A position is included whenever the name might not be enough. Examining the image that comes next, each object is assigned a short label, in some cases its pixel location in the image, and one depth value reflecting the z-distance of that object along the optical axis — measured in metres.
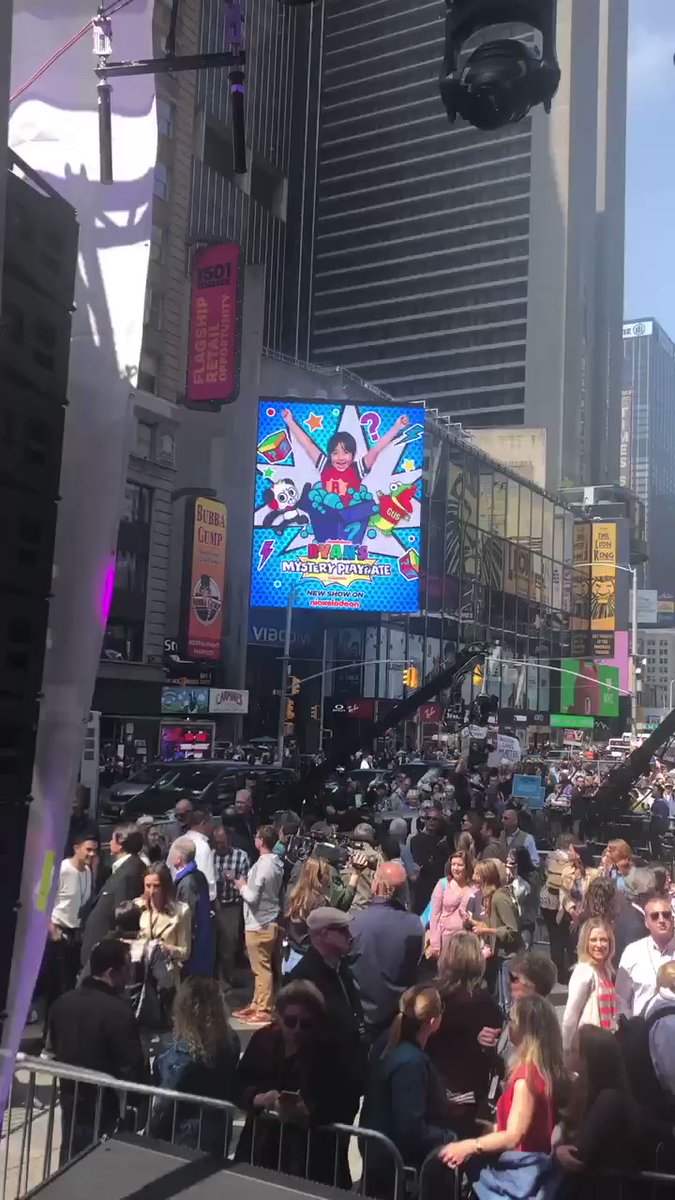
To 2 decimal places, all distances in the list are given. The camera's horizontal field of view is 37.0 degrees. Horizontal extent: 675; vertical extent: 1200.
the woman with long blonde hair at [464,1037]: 4.90
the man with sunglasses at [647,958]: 5.71
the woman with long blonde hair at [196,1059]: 4.43
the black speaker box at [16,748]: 3.07
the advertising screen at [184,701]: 38.03
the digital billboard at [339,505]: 48.00
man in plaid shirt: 9.96
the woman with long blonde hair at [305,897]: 7.34
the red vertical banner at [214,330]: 40.53
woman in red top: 4.07
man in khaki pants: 8.65
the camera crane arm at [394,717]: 18.17
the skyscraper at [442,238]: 107.38
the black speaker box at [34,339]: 3.01
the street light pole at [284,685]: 36.94
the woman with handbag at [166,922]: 7.11
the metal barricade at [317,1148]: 4.28
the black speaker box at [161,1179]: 3.19
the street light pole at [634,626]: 57.59
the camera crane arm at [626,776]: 17.09
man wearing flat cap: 4.72
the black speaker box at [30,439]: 3.01
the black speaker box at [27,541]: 3.03
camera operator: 8.46
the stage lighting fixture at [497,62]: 3.96
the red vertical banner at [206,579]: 42.31
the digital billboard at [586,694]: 71.94
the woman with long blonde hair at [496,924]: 7.77
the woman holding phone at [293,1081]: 4.33
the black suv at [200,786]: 19.20
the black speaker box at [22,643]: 3.05
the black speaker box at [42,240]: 3.06
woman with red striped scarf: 5.61
